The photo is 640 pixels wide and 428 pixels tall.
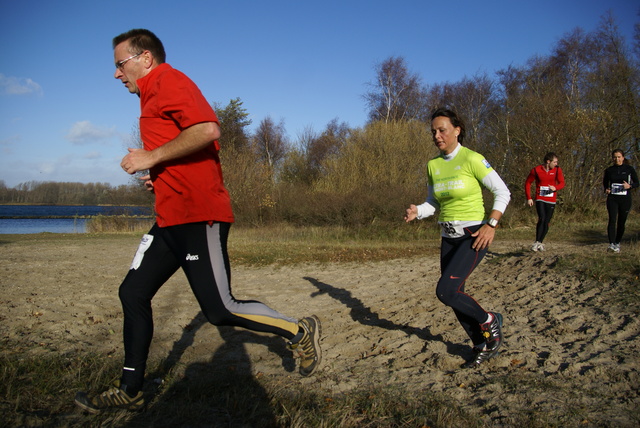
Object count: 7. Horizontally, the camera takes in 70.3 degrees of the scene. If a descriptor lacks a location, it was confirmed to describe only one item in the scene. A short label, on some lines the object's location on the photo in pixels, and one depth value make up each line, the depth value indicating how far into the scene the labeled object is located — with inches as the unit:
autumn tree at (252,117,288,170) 1811.0
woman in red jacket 385.7
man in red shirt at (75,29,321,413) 113.5
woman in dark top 370.3
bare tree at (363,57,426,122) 1341.0
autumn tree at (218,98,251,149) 1449.3
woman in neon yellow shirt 153.2
